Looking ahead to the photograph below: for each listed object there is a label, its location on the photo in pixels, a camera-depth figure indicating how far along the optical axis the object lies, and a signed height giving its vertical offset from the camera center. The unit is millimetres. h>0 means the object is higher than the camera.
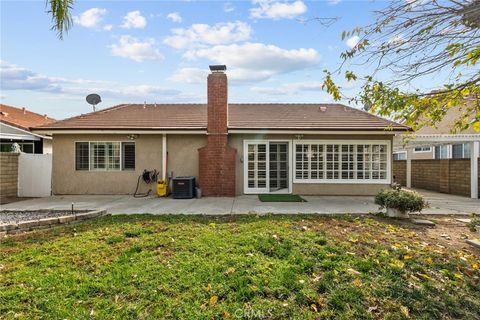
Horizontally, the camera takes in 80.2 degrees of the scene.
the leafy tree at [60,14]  5387 +2813
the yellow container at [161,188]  12586 -1250
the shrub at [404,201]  7516 -1063
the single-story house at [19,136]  17080 +1440
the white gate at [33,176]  12789 -761
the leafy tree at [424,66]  4266 +1594
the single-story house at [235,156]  13117 +171
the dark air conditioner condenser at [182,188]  12227 -1211
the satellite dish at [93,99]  16688 +3565
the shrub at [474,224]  6059 -1349
